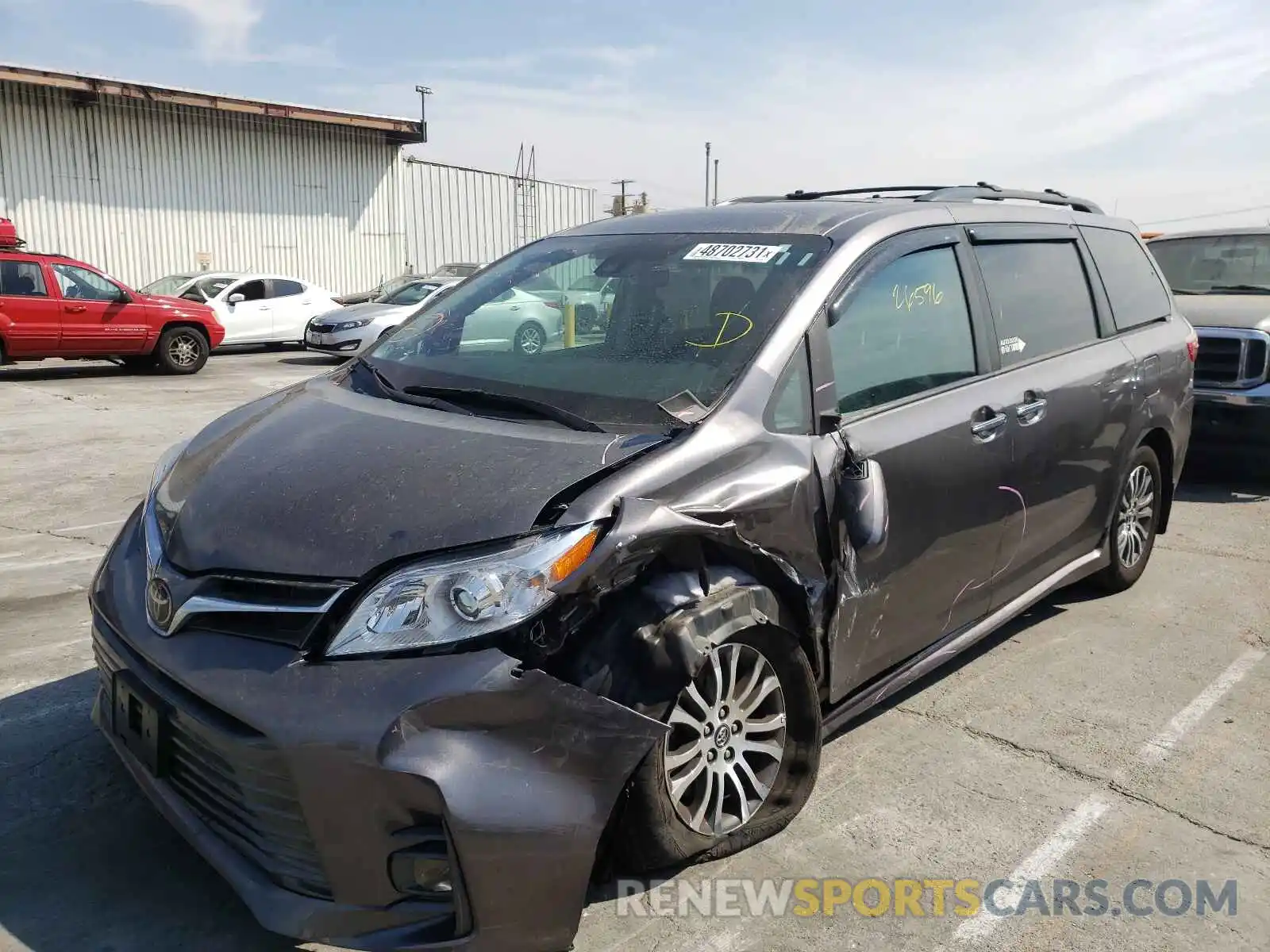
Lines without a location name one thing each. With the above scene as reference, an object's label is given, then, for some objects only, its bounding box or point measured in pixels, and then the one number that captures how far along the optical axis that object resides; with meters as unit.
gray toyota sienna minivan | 2.22
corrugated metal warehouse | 20.89
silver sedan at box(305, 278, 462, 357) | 17.16
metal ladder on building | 29.72
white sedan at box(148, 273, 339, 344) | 18.33
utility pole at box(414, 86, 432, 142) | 26.41
